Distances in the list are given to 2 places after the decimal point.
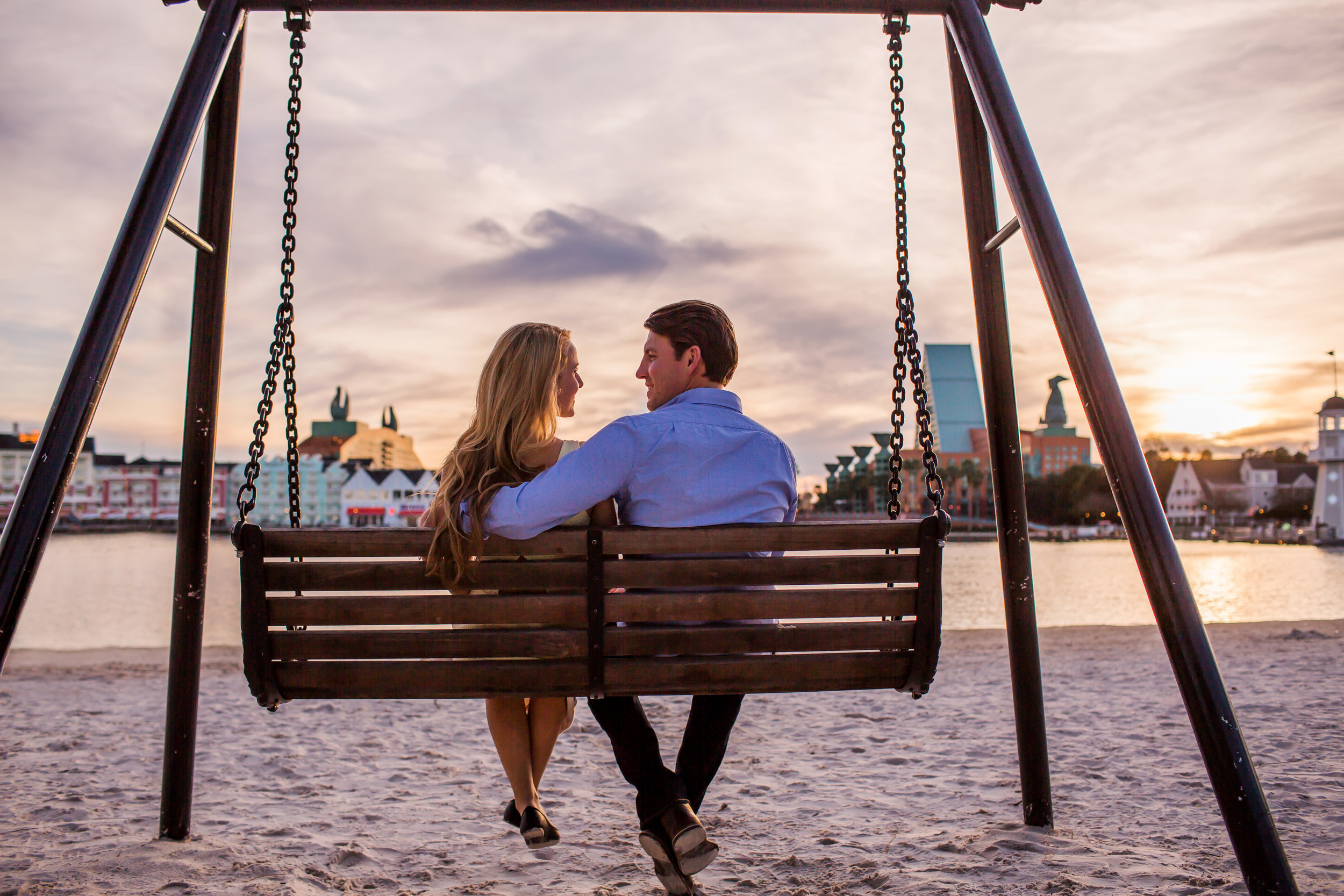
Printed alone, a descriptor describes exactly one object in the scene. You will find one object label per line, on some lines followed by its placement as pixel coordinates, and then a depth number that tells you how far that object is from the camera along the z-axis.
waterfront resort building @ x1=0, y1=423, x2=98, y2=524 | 110.81
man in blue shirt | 2.51
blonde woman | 2.57
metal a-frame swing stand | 2.25
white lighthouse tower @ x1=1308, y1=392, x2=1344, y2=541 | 77.88
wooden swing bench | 2.55
